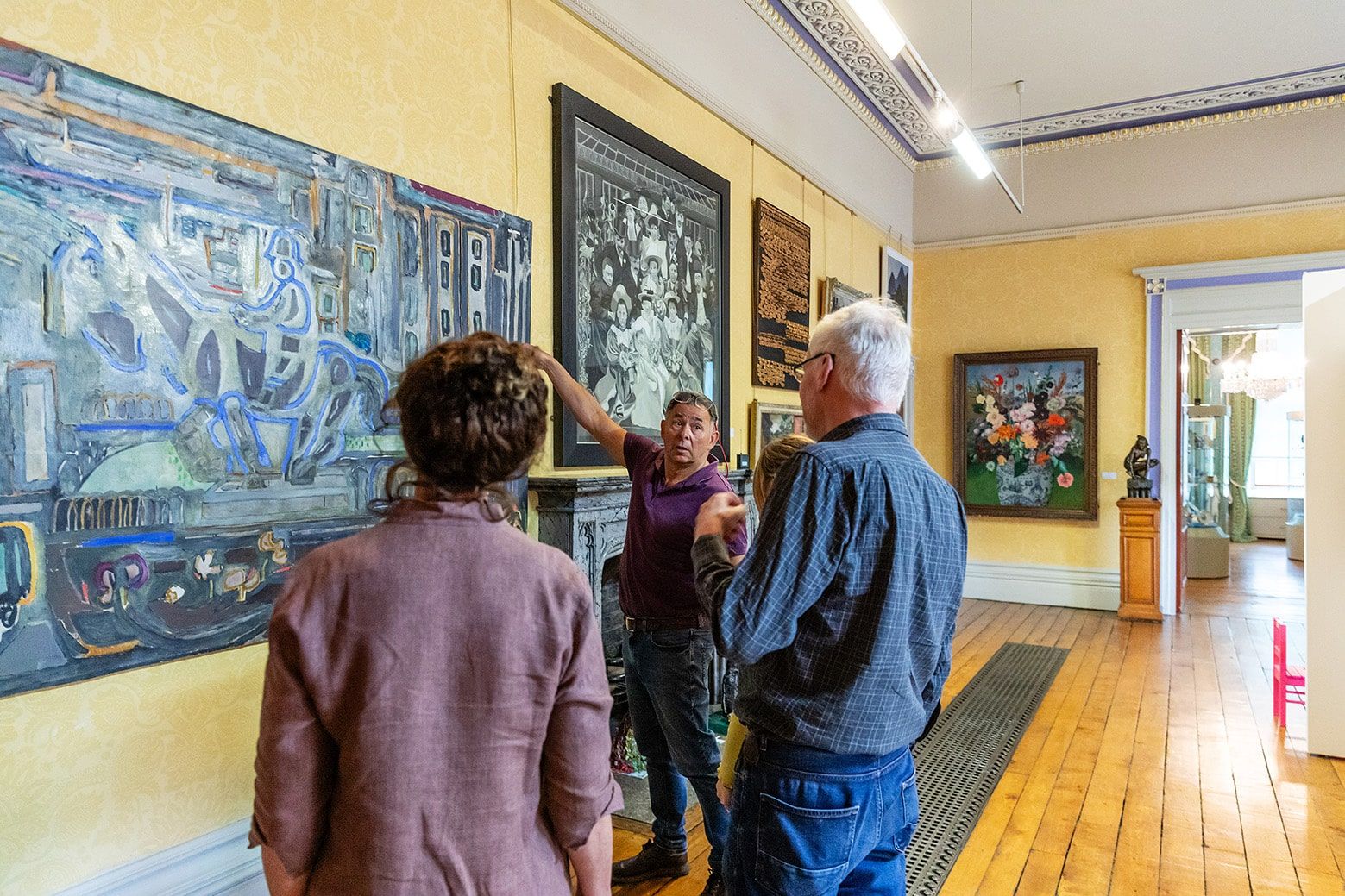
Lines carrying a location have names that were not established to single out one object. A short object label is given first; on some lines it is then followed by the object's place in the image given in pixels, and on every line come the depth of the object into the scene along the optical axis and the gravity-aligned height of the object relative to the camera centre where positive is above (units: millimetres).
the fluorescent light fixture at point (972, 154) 5523 +1869
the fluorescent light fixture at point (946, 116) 5020 +1874
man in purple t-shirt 2965 -589
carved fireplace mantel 3963 -390
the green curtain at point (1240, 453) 16672 -478
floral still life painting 9227 -26
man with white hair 1625 -373
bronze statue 8594 -379
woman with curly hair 1208 -338
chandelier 11867 +772
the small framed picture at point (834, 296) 7254 +1187
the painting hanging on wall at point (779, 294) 6211 +1056
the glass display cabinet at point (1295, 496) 13708 -1245
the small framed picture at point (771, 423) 6215 +83
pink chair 5211 -1569
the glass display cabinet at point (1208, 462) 14641 -610
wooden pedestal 8516 -1291
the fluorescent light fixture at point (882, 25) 3404 +1674
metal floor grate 3602 -1789
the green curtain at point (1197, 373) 16094 +1068
